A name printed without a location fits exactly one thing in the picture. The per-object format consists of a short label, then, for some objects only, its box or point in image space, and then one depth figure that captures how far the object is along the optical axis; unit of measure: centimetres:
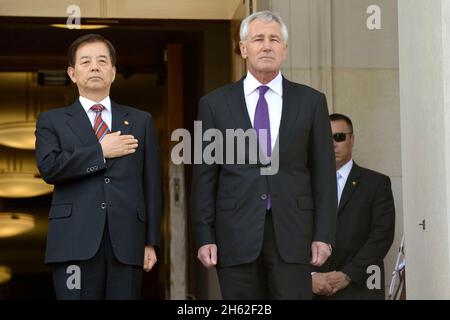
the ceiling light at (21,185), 3182
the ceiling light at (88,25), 1912
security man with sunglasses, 1493
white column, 1181
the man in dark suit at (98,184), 1151
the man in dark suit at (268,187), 1158
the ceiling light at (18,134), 3013
